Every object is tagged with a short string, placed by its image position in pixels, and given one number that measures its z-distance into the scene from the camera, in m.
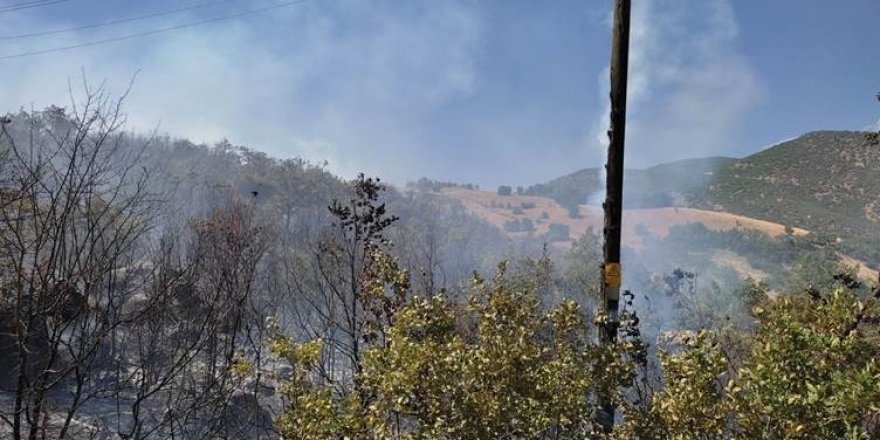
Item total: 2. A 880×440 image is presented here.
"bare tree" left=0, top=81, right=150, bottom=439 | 4.32
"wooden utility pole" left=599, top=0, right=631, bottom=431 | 5.43
